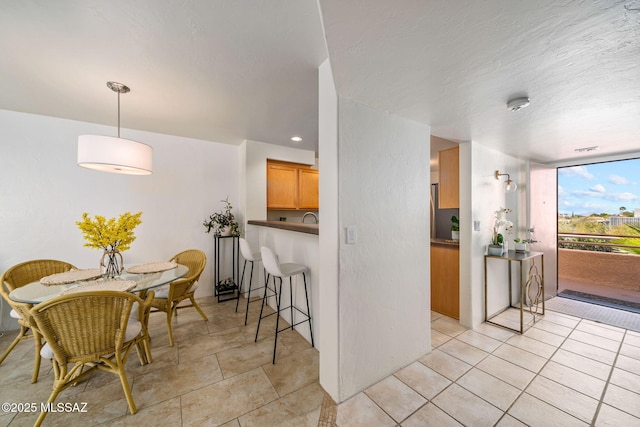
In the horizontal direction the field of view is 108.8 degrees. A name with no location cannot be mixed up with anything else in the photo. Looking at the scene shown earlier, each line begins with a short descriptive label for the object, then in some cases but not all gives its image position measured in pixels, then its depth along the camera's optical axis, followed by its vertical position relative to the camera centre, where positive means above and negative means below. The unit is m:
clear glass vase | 2.05 -0.52
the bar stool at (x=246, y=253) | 2.67 -0.46
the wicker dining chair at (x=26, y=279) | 1.65 -0.61
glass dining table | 1.63 -0.59
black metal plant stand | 3.52 -1.02
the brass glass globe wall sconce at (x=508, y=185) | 3.00 +0.38
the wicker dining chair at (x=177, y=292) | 2.32 -0.84
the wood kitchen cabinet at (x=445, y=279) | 2.84 -0.86
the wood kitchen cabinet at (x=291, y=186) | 3.91 +0.49
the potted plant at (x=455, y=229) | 2.99 -0.21
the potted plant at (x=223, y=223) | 3.56 -0.15
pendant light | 1.78 +0.49
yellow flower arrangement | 1.91 -0.15
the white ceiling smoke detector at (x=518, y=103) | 1.58 +0.77
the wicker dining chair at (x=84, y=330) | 1.30 -0.71
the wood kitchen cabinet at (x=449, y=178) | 2.89 +0.45
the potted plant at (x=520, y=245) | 2.92 -0.41
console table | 2.68 -1.05
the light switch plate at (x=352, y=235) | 1.60 -0.15
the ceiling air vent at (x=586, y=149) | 2.78 +0.80
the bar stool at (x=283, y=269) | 2.02 -0.53
